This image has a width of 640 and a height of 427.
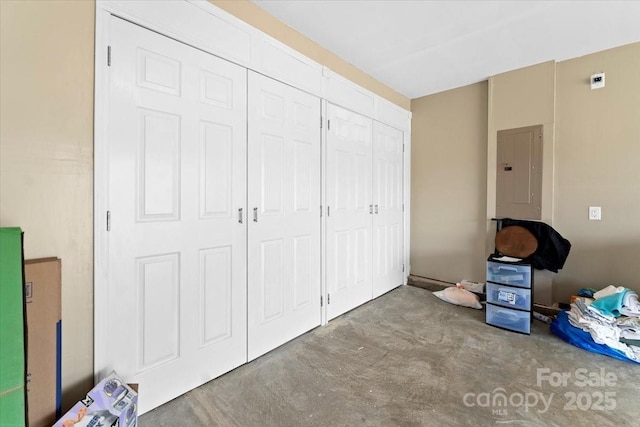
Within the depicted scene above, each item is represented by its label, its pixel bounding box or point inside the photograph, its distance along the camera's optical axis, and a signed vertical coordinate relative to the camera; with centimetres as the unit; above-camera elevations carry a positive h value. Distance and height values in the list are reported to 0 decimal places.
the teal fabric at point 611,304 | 226 -75
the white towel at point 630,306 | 225 -76
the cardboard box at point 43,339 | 120 -59
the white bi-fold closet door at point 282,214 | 214 -3
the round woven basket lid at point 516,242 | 294 -32
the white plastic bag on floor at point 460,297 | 325 -103
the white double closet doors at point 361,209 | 286 +2
